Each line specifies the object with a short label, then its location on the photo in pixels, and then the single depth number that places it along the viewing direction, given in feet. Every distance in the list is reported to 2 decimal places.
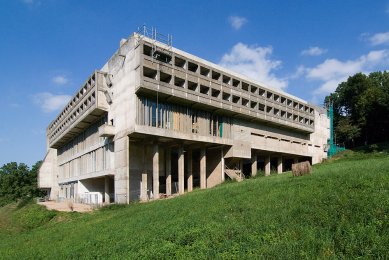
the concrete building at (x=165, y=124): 111.96
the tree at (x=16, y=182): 279.01
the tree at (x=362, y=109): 208.44
